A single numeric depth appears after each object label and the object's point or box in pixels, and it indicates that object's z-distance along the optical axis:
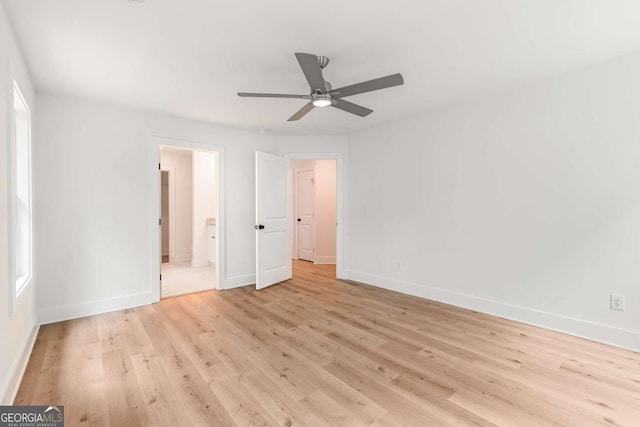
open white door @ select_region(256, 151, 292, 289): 4.41
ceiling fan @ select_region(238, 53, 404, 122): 1.98
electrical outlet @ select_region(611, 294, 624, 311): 2.54
